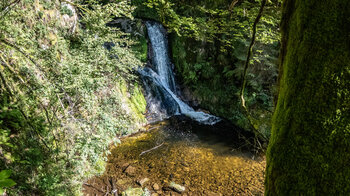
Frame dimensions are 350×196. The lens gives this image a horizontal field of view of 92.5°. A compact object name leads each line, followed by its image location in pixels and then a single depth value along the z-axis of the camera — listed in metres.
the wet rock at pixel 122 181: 4.69
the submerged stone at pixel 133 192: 4.35
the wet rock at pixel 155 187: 4.66
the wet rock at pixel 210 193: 4.65
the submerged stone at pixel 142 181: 4.75
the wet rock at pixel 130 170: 5.07
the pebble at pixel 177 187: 4.66
